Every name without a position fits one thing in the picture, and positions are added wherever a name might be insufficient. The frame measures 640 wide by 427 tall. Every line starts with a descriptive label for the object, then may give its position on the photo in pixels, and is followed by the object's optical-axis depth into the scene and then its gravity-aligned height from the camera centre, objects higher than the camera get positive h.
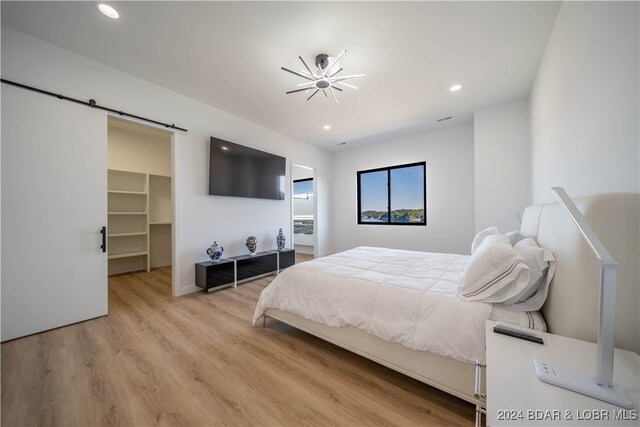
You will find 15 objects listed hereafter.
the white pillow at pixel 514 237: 1.95 -0.22
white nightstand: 0.57 -0.52
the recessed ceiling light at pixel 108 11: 1.86 +1.70
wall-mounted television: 3.59 +0.71
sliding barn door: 2.06 -0.02
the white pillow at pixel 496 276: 1.31 -0.38
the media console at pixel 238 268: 3.30 -0.94
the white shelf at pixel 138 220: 4.30 -0.20
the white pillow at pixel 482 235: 2.29 -0.23
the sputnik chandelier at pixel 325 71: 2.38 +1.60
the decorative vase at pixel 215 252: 3.46 -0.63
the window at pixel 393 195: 5.01 +0.41
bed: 0.87 -0.42
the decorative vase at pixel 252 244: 3.98 -0.58
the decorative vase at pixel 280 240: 4.52 -0.58
